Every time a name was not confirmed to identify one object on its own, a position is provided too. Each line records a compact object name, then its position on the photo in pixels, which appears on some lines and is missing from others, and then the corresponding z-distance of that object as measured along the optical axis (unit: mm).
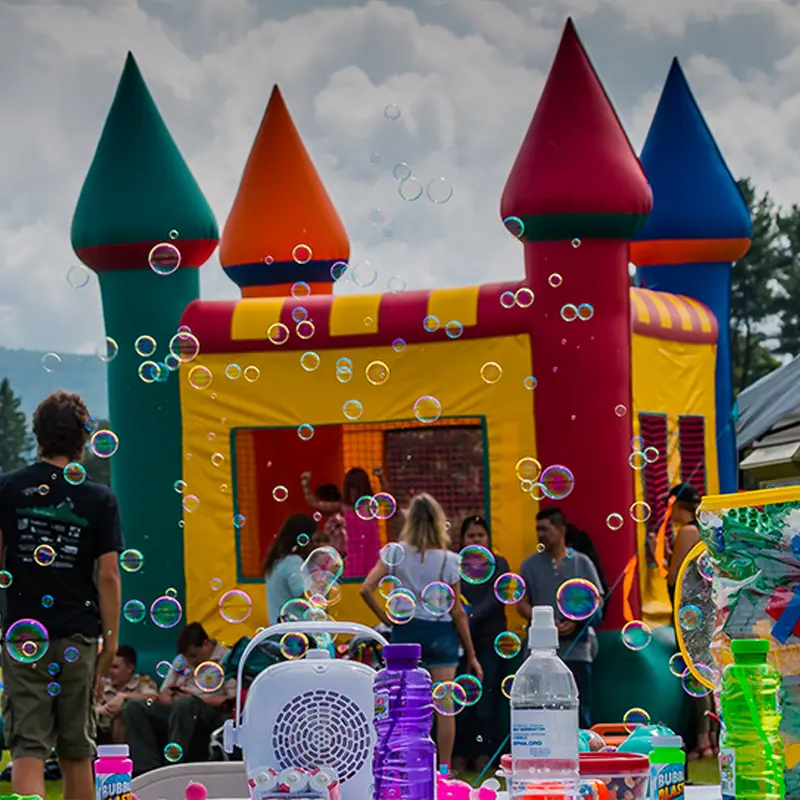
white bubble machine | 3642
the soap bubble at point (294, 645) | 7924
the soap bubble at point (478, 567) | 10603
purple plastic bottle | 3574
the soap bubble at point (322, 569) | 8293
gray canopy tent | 14010
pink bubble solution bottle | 3823
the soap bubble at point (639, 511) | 12708
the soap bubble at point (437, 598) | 9363
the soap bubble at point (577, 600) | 8497
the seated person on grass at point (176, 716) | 11727
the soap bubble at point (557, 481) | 12158
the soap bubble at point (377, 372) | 13349
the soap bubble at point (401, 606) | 8381
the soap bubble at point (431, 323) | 13220
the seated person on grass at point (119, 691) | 12511
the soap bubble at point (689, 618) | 4341
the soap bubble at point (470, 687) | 9326
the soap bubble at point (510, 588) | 10443
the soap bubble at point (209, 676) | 8450
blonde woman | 10596
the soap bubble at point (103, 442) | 10712
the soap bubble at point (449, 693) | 7720
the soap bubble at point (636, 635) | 10821
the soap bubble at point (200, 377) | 13267
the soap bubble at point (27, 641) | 7857
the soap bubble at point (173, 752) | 7877
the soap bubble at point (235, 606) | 11366
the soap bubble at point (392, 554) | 10065
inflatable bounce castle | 13001
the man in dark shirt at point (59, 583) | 7945
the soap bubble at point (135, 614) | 13315
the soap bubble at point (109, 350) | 12407
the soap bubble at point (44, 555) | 7986
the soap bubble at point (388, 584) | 10473
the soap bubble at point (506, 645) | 10381
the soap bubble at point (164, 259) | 13690
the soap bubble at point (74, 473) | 8000
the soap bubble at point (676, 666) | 7952
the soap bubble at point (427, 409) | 12409
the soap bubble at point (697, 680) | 4279
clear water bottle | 3484
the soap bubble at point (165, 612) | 9791
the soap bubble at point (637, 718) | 11997
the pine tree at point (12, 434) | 98124
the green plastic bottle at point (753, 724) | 3533
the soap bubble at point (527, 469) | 13145
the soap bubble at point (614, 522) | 13022
